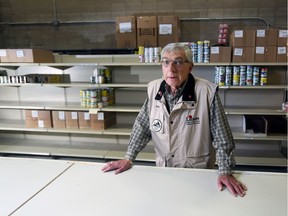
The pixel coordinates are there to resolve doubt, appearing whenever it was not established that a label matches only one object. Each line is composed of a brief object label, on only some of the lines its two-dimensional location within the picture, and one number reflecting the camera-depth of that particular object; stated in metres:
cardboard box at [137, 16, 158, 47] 3.63
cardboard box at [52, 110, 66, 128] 3.86
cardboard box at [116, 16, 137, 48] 3.72
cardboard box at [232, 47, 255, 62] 3.22
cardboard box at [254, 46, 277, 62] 3.20
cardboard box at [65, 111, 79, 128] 3.82
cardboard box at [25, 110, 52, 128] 3.89
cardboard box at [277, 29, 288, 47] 3.10
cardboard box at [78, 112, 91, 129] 3.78
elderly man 1.50
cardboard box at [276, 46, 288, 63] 3.17
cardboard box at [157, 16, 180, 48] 3.59
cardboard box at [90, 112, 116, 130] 3.74
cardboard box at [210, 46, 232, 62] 3.27
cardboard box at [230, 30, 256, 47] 3.17
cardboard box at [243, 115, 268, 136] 3.52
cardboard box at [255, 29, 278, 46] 3.13
